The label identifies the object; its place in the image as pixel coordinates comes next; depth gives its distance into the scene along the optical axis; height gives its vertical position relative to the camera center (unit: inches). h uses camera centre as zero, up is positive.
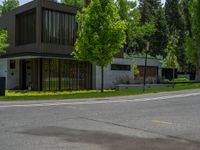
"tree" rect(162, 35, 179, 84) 2116.1 +46.0
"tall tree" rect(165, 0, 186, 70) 3054.6 +360.3
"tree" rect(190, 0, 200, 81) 1918.1 +200.4
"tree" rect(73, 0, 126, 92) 1211.9 +101.6
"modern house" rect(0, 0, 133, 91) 1393.9 +43.9
